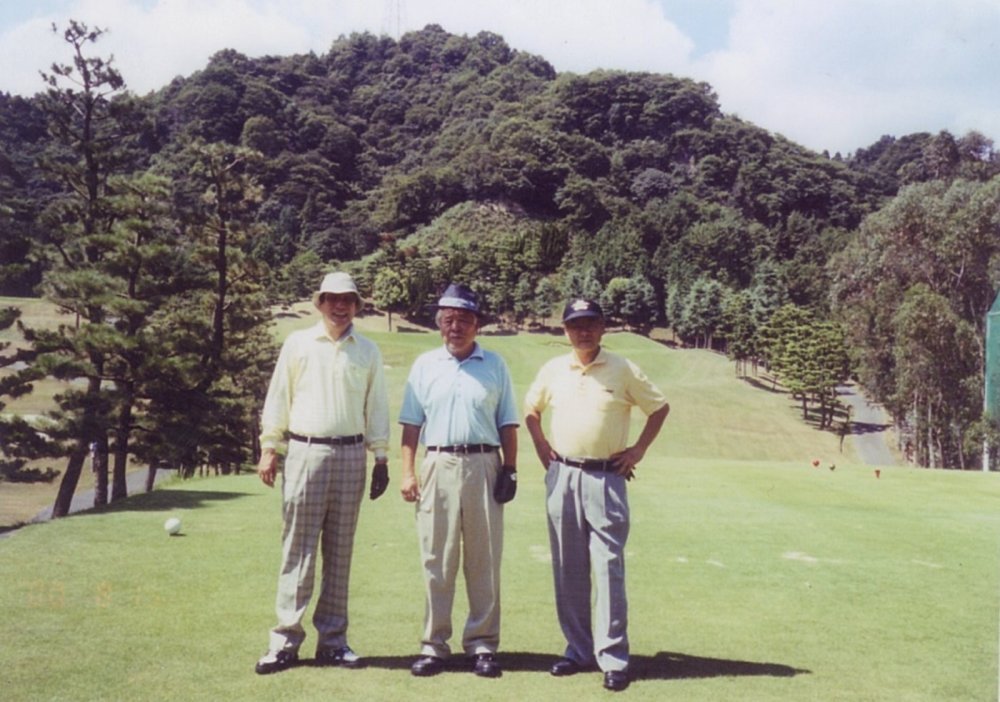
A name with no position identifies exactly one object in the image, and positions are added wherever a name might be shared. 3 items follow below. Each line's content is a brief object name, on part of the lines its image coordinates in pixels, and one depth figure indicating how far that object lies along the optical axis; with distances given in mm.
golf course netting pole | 23094
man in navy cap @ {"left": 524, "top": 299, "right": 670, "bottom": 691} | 4863
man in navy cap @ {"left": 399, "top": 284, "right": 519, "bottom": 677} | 4812
